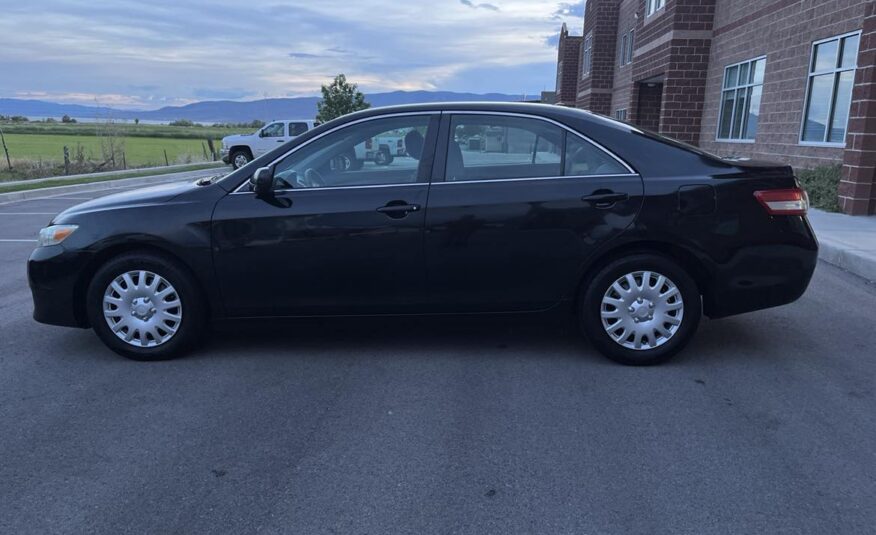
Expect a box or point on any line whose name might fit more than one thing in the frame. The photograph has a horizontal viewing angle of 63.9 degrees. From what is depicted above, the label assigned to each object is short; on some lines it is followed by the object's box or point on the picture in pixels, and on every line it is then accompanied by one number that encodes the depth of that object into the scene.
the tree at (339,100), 34.62
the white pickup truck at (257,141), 28.62
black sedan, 4.54
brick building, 10.64
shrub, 11.24
